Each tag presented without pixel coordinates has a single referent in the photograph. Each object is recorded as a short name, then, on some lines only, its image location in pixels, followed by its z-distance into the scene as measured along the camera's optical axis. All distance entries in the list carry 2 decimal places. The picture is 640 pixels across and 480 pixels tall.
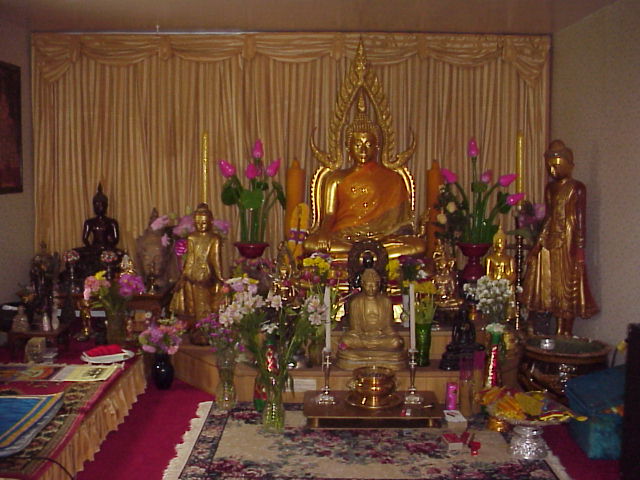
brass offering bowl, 4.16
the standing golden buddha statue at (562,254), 5.27
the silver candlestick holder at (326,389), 4.24
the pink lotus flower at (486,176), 6.16
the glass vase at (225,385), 4.45
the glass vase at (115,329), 5.18
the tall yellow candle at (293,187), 6.82
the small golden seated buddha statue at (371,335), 4.73
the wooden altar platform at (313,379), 4.62
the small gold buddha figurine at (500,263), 5.48
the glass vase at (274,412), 4.15
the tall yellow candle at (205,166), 6.73
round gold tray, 4.15
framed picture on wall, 6.20
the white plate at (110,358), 4.35
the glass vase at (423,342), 4.76
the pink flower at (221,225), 6.26
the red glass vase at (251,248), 6.39
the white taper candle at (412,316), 4.30
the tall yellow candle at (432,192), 6.80
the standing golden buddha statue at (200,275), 5.57
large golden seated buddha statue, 6.66
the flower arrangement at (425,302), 4.76
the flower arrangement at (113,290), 5.13
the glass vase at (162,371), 4.88
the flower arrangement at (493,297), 4.55
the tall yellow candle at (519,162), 5.94
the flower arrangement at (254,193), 6.51
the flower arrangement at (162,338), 4.67
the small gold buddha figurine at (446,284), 5.32
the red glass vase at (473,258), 6.03
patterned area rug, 3.60
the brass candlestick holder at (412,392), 4.25
